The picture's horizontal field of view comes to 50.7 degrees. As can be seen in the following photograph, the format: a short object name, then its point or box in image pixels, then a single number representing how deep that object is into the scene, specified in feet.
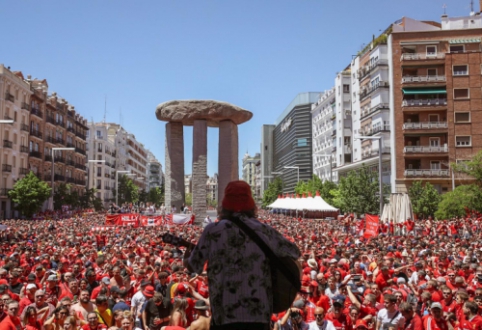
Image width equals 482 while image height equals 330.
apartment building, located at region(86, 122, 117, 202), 309.34
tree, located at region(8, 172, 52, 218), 153.28
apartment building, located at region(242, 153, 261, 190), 593.42
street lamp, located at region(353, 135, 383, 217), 93.30
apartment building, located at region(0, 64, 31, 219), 164.04
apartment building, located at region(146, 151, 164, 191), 572.51
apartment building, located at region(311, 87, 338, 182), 239.40
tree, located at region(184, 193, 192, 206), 609.95
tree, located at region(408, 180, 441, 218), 127.13
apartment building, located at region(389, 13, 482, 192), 153.89
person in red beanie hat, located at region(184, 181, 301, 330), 10.81
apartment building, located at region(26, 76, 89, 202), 194.17
